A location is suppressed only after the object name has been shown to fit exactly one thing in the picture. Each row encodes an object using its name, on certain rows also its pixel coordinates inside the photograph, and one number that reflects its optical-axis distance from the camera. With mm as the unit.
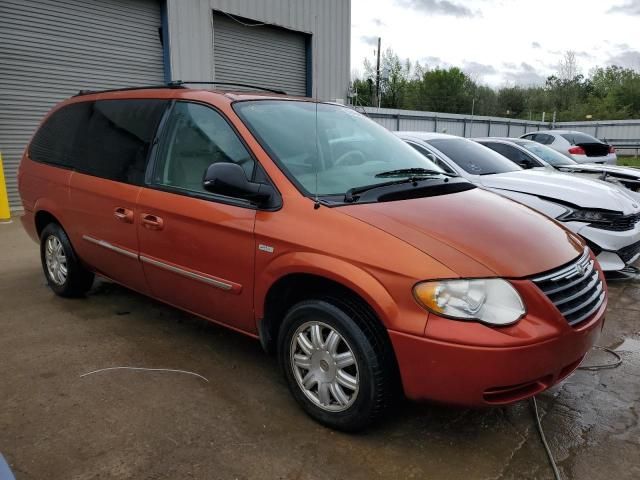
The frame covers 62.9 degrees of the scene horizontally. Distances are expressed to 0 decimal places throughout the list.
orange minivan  2277
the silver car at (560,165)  7578
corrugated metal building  9398
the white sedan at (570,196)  5109
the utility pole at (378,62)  43978
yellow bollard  8773
